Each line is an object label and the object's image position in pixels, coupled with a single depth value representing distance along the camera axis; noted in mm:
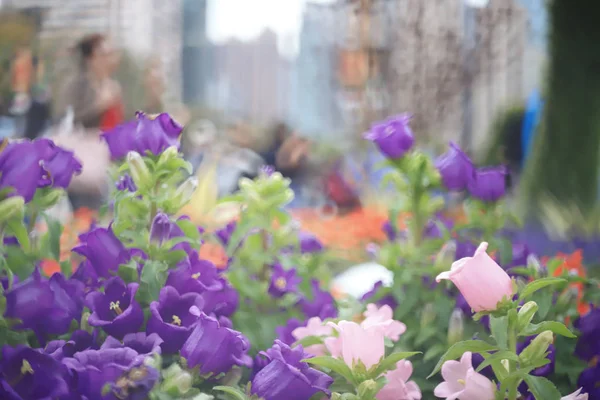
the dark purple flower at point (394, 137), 674
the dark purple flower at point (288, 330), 612
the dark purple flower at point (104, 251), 489
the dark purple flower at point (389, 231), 886
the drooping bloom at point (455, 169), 665
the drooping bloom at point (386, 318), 525
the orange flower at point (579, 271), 685
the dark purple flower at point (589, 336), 581
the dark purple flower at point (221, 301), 487
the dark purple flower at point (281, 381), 429
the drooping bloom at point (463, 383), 453
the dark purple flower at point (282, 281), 722
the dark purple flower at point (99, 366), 386
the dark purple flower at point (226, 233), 757
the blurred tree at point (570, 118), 2238
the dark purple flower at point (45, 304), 453
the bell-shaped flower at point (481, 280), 429
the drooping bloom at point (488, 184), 691
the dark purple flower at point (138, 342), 418
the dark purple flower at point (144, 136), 540
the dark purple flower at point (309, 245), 843
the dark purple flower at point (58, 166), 543
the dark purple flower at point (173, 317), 438
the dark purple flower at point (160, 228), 489
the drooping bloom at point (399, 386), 492
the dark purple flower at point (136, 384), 378
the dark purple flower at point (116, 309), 441
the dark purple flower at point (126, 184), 555
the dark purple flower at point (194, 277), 479
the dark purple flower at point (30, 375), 412
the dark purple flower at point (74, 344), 448
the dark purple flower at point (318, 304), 699
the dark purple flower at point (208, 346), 428
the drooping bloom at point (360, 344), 454
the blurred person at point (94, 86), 2305
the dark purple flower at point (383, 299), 685
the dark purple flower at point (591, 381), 540
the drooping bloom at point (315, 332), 543
